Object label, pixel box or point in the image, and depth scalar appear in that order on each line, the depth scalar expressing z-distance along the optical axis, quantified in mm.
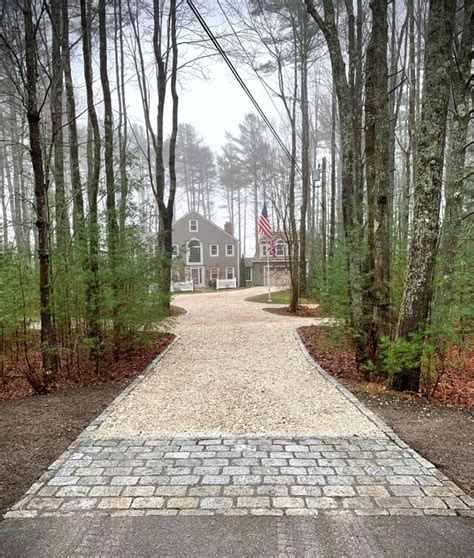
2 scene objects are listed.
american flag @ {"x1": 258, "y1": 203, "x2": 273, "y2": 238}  16172
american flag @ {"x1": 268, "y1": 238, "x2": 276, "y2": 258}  19775
